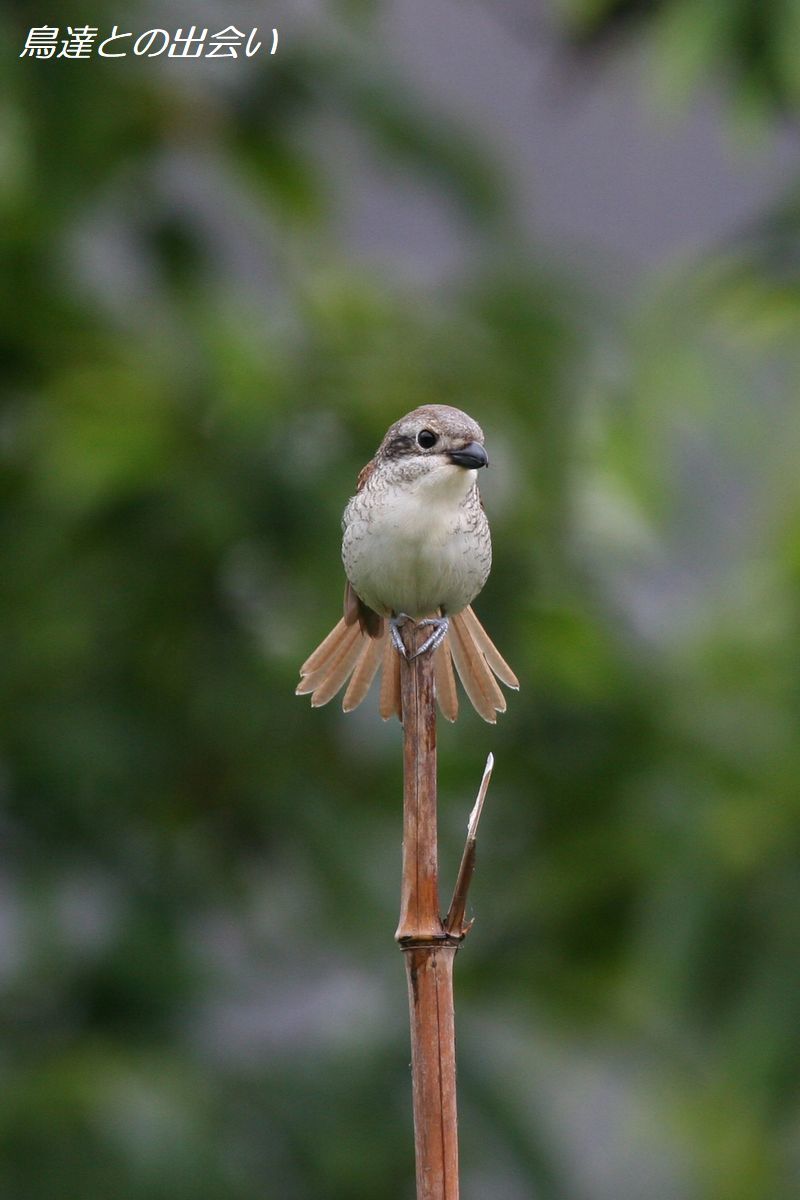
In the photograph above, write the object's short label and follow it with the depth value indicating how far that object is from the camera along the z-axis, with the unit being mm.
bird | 5781
